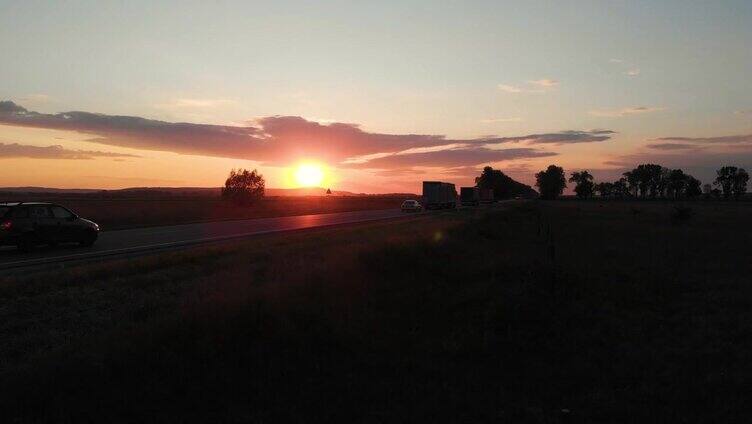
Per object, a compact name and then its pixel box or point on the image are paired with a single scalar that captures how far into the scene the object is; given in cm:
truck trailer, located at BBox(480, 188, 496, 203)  14538
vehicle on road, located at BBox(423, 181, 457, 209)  7881
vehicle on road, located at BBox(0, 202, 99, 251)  1942
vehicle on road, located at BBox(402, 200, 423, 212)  7280
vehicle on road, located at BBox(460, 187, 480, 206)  10534
